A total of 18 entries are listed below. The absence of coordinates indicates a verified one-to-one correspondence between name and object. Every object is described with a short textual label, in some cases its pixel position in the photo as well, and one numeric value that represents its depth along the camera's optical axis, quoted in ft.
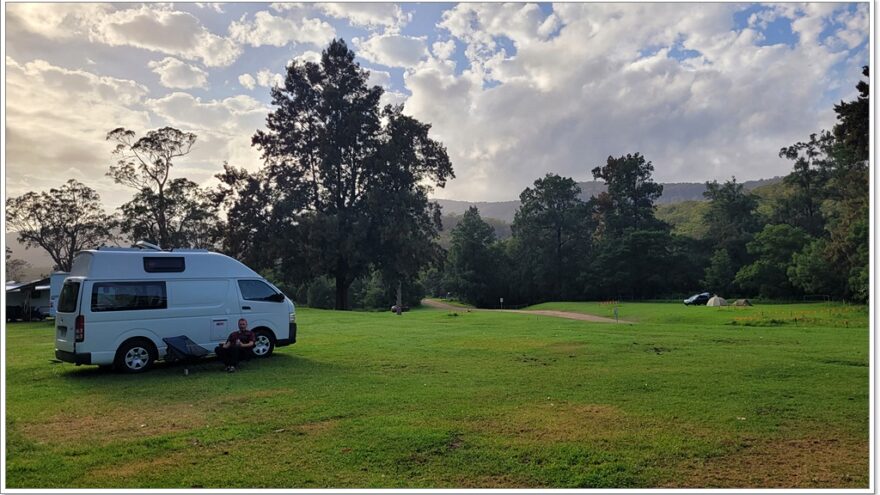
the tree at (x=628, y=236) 243.60
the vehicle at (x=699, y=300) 199.31
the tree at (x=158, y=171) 177.17
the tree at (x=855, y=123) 76.48
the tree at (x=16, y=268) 231.91
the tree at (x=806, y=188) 249.34
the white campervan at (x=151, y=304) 38.32
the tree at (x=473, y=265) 286.05
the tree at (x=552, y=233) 277.23
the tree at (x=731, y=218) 254.68
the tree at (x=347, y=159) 144.77
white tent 167.06
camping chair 40.42
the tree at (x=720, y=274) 228.22
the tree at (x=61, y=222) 185.57
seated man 40.29
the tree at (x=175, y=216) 180.75
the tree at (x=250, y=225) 145.69
